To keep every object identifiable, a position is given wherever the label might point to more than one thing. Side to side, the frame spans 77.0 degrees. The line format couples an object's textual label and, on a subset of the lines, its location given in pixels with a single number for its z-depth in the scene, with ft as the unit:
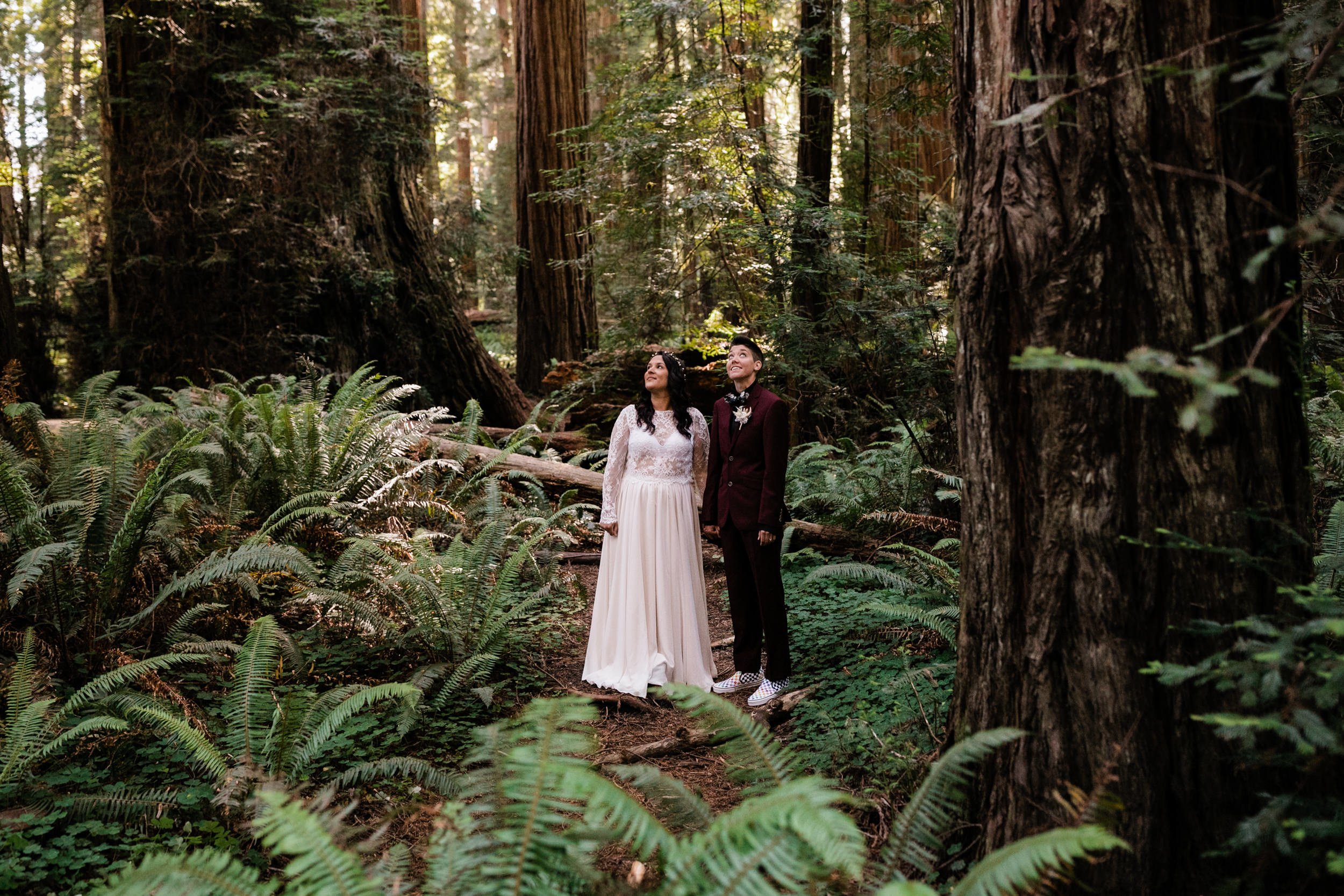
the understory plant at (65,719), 10.87
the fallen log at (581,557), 25.84
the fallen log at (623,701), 16.72
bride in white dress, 17.93
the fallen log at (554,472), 28.32
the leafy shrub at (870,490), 23.84
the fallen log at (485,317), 68.44
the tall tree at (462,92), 79.50
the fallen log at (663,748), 14.03
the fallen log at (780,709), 15.35
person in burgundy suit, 16.67
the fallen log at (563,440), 33.88
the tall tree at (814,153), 25.46
